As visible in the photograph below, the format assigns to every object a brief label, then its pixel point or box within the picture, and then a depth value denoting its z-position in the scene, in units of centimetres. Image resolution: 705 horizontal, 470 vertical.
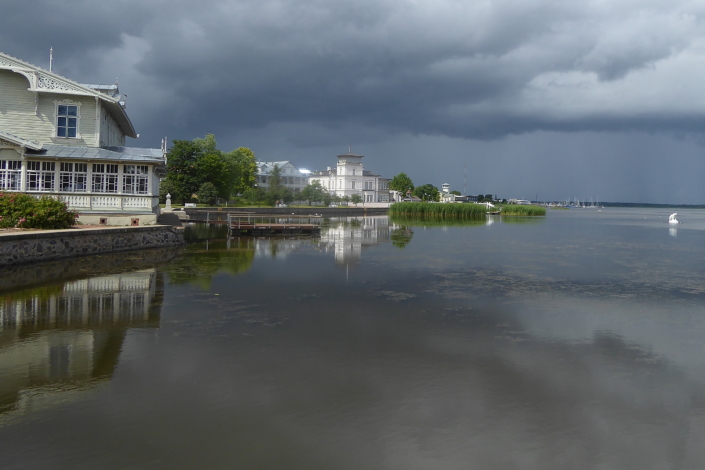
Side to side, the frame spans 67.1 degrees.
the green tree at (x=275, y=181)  7899
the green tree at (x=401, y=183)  11531
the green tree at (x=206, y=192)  6097
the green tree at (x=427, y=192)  12531
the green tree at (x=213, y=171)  6203
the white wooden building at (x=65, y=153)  2423
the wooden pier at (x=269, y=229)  3580
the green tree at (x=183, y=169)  6169
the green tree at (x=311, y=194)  8494
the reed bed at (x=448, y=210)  7238
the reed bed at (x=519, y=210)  8462
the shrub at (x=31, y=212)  1975
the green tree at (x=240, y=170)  7362
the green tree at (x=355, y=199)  9850
